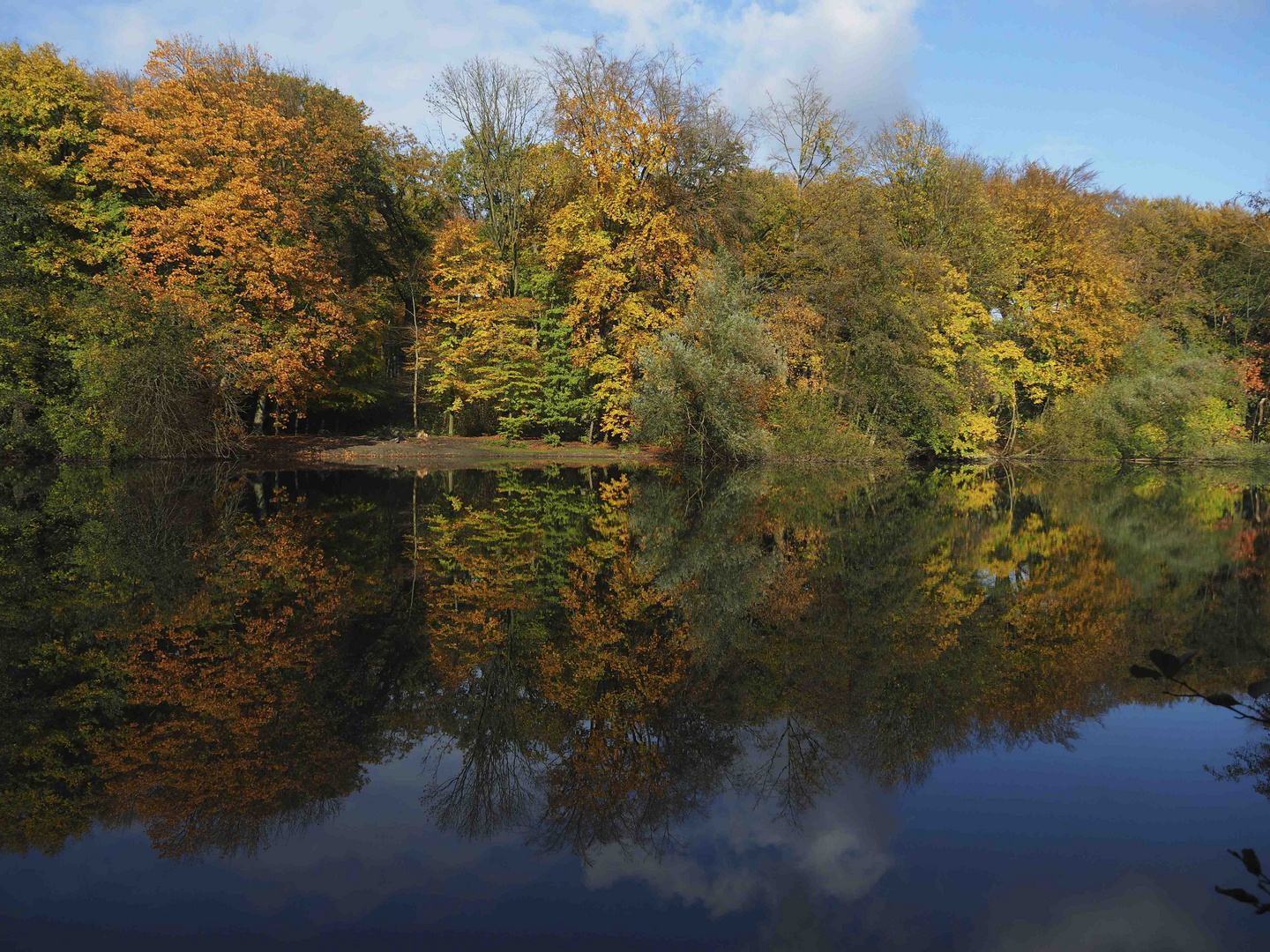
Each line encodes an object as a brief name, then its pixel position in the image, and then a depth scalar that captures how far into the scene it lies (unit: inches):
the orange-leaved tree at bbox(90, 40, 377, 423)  1016.2
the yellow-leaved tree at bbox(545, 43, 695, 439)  1187.3
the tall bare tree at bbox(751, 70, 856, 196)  1323.8
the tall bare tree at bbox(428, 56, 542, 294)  1425.9
